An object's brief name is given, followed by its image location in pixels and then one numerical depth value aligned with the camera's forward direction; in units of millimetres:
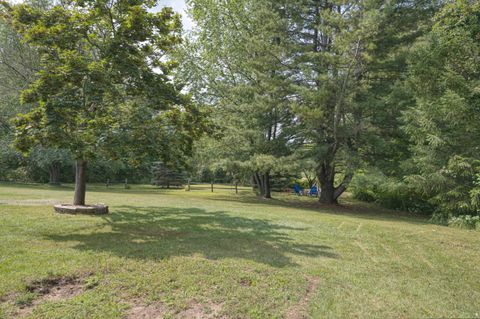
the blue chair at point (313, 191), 24108
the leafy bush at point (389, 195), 11875
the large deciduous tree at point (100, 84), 6141
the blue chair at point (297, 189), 25069
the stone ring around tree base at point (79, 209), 8273
